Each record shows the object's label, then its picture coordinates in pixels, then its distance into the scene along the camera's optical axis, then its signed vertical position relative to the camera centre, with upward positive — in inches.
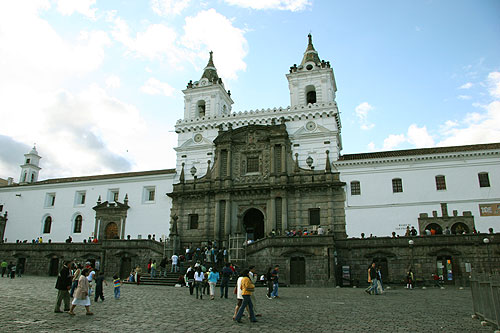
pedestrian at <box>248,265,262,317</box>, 531.7 -40.5
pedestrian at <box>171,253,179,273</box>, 1168.8 +22.5
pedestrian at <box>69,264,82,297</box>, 620.7 -15.5
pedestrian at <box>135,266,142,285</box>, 1069.6 -14.5
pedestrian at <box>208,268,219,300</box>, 748.6 -16.2
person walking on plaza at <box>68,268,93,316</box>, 529.2 -32.6
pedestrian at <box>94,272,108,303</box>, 689.0 -30.1
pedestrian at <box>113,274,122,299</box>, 705.4 -27.5
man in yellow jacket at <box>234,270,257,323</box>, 486.9 -30.8
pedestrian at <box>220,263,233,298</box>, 761.0 -10.6
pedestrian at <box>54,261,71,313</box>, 542.9 -21.5
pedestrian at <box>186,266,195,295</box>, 812.6 -14.0
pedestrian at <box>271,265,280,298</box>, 775.7 -25.0
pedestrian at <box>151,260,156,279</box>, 1127.0 +1.8
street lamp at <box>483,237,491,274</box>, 1064.7 +78.7
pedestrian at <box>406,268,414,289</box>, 1048.5 -15.5
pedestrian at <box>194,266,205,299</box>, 753.9 -14.5
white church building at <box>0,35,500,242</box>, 1274.6 +326.3
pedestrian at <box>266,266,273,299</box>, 781.9 -21.5
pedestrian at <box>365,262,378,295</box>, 840.9 -13.1
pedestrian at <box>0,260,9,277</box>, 1328.7 +10.4
